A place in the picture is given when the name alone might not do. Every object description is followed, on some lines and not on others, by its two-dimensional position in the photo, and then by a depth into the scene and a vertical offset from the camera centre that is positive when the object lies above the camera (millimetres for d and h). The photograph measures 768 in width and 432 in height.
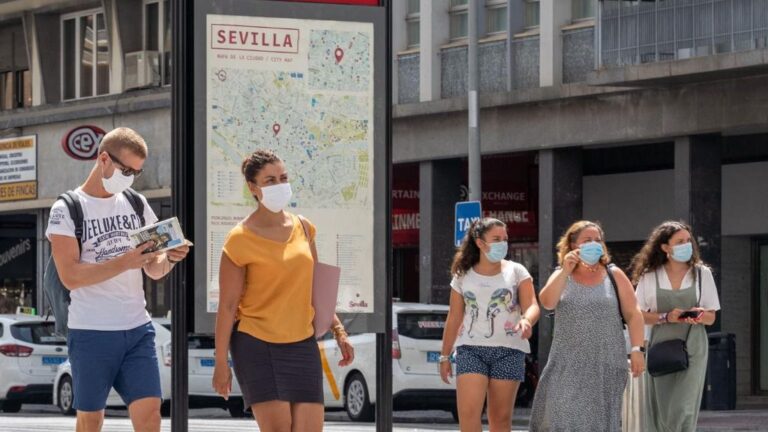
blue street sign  28312 +200
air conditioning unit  37875 +3294
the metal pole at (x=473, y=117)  29031 +1755
